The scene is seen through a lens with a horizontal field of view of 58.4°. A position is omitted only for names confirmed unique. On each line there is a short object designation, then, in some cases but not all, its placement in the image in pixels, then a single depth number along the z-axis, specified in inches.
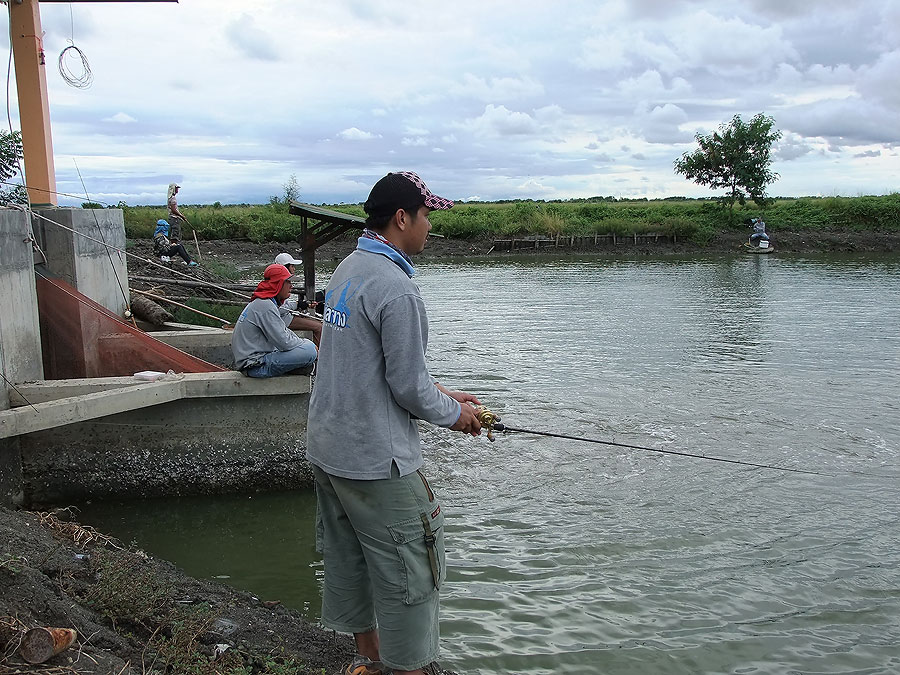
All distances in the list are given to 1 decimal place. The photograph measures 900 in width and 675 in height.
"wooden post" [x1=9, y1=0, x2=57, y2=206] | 330.3
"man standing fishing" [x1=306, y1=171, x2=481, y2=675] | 121.6
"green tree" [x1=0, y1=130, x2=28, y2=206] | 360.2
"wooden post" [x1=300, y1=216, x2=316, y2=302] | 422.3
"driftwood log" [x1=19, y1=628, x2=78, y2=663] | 114.6
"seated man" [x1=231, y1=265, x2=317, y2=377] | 271.1
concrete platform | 262.2
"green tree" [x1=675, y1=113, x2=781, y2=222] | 1985.7
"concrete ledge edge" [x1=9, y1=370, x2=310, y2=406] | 258.1
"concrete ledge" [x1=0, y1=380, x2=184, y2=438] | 229.5
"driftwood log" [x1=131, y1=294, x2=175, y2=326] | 357.7
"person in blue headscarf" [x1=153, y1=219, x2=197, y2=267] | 738.2
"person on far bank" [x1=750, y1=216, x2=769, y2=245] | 1715.1
